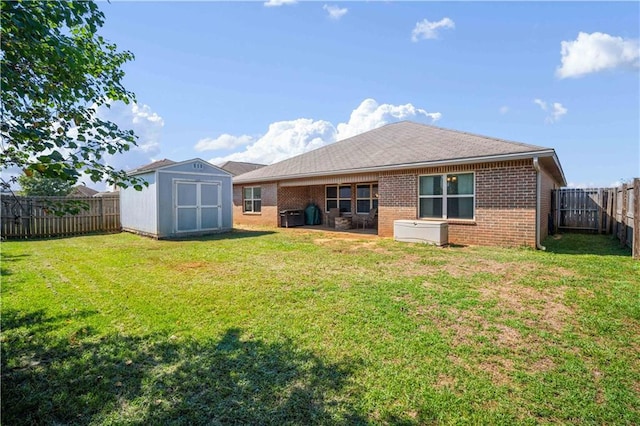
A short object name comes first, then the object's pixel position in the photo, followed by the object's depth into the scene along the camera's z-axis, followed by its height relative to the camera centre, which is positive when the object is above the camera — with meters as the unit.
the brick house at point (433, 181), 8.95 +0.87
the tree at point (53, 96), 2.21 +0.91
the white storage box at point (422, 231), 9.62 -0.88
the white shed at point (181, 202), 12.39 +0.13
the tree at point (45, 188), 28.28 +1.68
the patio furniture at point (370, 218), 15.17 -0.68
